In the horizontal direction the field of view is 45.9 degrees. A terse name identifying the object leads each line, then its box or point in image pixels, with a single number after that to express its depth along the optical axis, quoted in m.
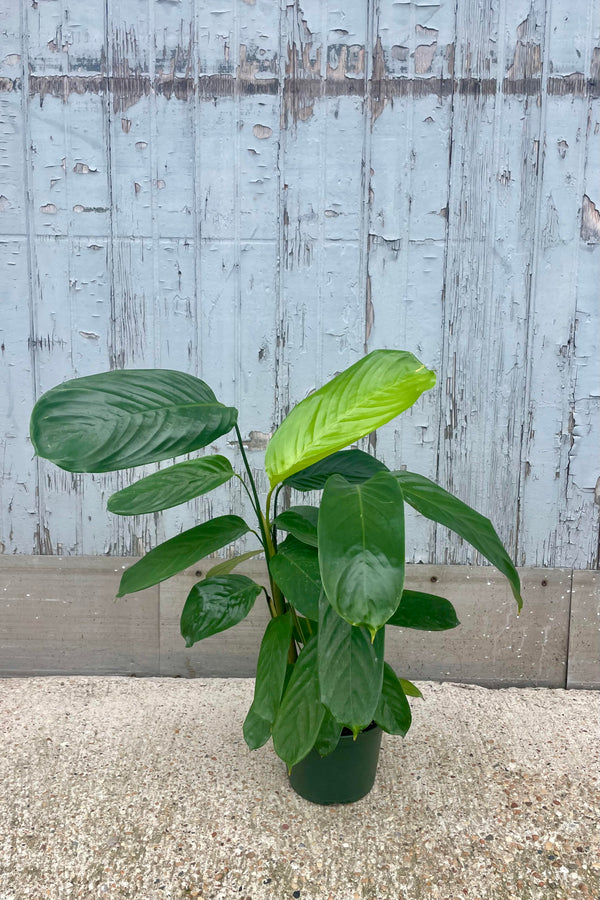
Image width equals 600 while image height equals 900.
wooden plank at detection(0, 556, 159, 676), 1.77
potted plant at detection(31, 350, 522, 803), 0.94
